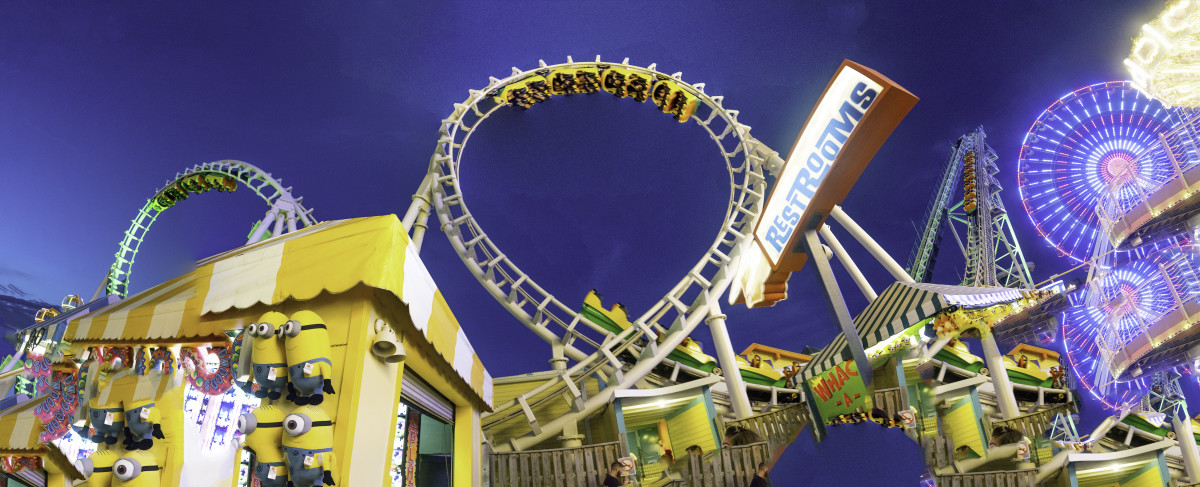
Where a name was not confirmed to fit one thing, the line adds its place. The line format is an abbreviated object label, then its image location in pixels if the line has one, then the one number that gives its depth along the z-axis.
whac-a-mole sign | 7.82
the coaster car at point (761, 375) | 16.50
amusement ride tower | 25.38
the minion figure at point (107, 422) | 4.48
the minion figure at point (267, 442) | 3.76
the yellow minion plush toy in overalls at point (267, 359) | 3.82
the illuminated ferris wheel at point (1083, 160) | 18.64
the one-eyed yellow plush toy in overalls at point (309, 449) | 3.66
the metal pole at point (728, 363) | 13.42
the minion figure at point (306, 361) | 3.78
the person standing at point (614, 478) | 9.36
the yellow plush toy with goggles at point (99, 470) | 4.39
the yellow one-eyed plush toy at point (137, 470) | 4.32
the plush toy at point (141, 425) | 4.46
